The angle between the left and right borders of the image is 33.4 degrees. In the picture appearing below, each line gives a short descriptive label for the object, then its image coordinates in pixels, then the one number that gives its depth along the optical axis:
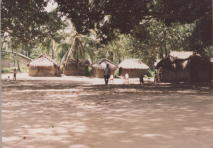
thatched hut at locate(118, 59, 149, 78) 55.25
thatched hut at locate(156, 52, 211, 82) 38.34
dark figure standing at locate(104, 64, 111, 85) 28.30
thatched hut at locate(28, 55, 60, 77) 59.75
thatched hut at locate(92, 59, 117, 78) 54.99
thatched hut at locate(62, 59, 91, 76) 61.59
